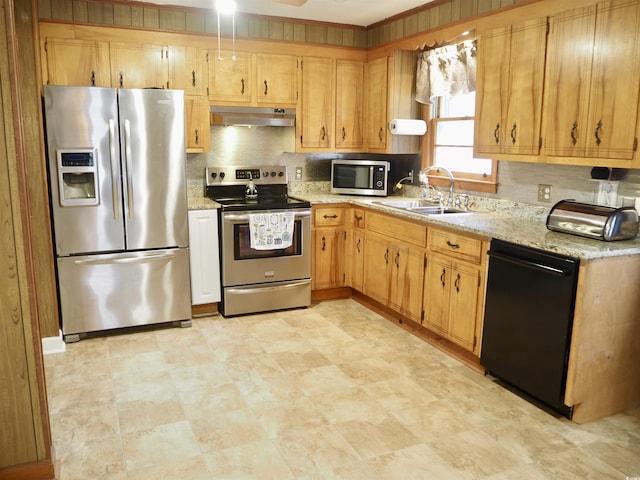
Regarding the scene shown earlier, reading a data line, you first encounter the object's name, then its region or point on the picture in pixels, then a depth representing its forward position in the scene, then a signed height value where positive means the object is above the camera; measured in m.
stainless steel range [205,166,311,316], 4.28 -0.86
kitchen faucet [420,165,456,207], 4.22 -0.24
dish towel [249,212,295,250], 4.29 -0.66
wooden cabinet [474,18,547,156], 3.19 +0.38
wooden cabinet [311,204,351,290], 4.67 -0.86
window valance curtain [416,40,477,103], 4.09 +0.62
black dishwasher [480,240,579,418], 2.71 -0.91
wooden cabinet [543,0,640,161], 2.69 +0.36
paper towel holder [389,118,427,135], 4.54 +0.19
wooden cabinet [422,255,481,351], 3.36 -0.98
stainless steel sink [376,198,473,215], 4.21 -0.47
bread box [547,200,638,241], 2.80 -0.38
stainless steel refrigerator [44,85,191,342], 3.63 -0.41
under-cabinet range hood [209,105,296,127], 4.44 +0.26
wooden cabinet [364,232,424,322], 3.89 -0.97
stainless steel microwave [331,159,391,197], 4.86 -0.26
